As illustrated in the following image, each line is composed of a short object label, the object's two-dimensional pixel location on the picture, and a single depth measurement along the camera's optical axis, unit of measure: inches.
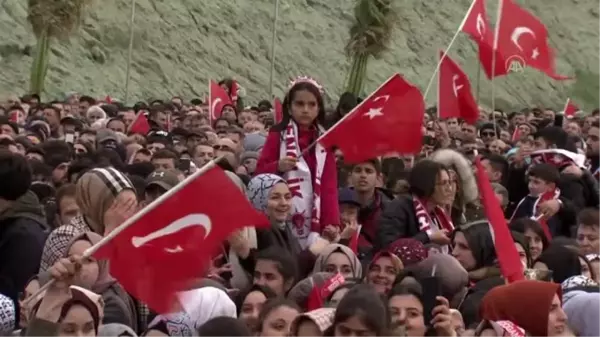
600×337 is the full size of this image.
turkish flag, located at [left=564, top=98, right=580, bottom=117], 1028.7
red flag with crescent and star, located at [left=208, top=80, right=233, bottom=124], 806.5
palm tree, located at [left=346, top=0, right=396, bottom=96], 1467.8
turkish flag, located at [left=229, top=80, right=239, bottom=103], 943.6
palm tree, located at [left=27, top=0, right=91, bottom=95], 1362.0
